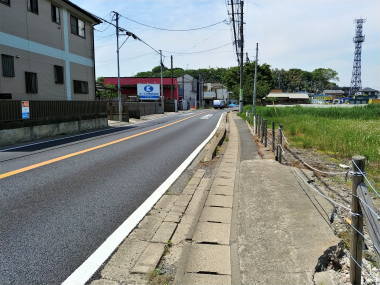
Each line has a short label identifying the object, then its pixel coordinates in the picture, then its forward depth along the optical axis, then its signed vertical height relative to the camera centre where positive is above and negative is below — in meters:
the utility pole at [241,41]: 30.52 +6.30
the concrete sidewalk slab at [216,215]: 4.82 -1.67
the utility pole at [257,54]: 32.91 +5.04
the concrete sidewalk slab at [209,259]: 3.41 -1.68
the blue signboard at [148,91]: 58.19 +2.51
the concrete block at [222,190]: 6.24 -1.65
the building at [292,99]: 93.06 +1.59
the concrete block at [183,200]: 5.61 -1.67
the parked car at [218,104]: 80.44 +0.23
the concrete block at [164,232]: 4.15 -1.67
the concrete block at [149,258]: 3.39 -1.67
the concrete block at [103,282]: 3.14 -1.68
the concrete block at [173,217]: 4.82 -1.67
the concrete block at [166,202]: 5.44 -1.67
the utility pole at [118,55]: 26.72 +4.18
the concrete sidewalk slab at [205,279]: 3.14 -1.68
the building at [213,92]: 109.50 +4.30
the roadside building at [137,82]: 65.56 +4.44
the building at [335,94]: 127.12 +4.11
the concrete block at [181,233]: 4.15 -1.68
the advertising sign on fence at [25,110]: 14.29 -0.18
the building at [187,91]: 75.31 +3.47
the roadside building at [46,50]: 16.86 +3.33
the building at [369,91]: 113.54 +4.40
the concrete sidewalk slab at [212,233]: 4.12 -1.67
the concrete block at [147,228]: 4.24 -1.67
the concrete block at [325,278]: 3.04 -1.63
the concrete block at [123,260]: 3.30 -1.68
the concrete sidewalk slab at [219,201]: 5.57 -1.66
